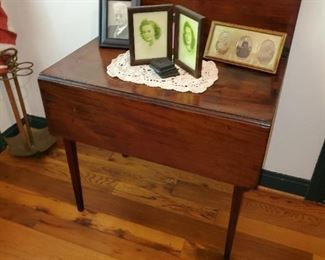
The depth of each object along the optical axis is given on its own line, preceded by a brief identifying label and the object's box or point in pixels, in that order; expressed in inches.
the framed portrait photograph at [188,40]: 38.0
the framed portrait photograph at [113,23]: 49.3
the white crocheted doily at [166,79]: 40.1
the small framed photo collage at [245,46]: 42.6
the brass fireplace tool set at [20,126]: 60.6
